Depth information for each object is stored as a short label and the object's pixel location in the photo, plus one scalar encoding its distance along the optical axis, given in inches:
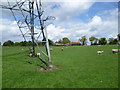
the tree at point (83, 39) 5324.8
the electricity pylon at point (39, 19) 339.7
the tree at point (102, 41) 4515.3
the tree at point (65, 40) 5319.9
